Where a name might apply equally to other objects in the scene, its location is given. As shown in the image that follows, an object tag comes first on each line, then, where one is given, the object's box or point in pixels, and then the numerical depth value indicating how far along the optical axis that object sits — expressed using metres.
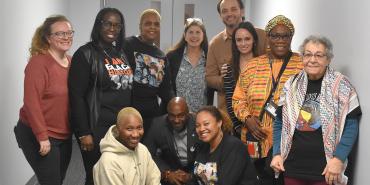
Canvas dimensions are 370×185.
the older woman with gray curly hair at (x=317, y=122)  2.07
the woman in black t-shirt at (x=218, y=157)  2.52
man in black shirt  2.82
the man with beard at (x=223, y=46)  3.08
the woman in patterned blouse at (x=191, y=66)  3.25
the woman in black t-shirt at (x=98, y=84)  2.68
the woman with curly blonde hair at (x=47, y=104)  2.54
